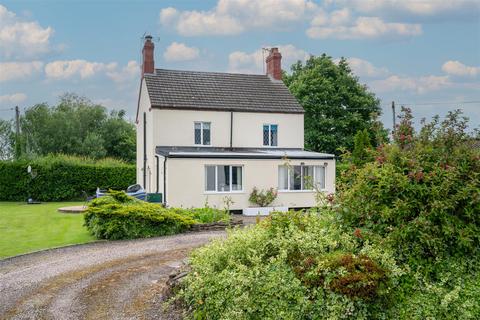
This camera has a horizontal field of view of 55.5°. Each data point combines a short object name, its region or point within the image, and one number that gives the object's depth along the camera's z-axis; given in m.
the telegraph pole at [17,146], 36.53
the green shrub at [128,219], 14.60
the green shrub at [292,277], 5.78
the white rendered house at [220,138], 22.23
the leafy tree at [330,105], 39.38
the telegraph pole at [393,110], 39.61
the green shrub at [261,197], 22.84
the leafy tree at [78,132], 48.31
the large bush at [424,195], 6.46
